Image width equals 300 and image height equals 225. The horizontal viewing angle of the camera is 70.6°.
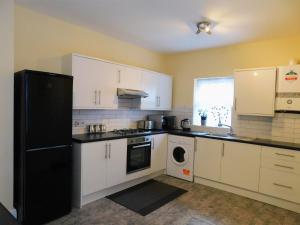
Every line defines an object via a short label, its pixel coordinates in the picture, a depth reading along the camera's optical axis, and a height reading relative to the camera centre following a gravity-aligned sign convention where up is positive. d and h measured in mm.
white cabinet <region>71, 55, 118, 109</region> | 2951 +340
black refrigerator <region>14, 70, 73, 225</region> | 2207 -448
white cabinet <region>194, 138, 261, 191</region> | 3195 -852
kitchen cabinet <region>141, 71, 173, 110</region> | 4041 +353
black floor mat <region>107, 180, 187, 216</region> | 2857 -1328
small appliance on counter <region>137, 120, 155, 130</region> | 4219 -338
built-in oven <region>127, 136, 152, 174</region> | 3377 -770
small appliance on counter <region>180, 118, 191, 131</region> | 4352 -322
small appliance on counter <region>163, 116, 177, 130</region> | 4547 -321
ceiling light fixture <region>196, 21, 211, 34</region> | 2846 +1130
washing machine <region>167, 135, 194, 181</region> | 3828 -910
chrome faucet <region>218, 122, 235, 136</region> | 3863 -410
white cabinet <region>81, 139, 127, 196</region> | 2764 -816
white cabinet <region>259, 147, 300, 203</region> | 2867 -882
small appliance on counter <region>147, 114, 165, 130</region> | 4359 -270
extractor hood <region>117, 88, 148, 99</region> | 3467 +236
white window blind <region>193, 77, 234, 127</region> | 4062 +185
